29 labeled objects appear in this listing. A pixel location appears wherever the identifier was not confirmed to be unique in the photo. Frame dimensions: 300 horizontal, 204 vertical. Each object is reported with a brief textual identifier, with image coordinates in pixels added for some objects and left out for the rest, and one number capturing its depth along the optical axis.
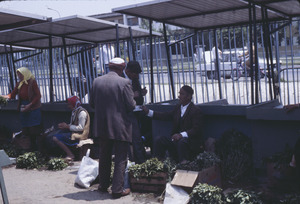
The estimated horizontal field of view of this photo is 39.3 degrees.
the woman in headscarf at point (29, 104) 8.80
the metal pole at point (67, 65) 10.09
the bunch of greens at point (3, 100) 9.02
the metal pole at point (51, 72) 9.64
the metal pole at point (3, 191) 4.35
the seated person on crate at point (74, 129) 8.14
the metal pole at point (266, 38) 6.84
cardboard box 5.40
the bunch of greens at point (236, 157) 6.18
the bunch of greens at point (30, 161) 8.05
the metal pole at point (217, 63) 8.13
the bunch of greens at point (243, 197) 4.88
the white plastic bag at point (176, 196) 5.38
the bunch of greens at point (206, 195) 5.06
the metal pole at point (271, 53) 6.97
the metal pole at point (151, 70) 8.11
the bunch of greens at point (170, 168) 5.92
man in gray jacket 5.84
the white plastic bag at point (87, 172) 6.45
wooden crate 5.89
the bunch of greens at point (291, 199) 4.57
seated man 6.41
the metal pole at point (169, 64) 8.35
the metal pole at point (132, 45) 8.66
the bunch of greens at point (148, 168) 5.95
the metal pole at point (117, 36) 8.25
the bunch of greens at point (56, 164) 7.77
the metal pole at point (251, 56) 6.30
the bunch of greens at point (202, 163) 5.73
